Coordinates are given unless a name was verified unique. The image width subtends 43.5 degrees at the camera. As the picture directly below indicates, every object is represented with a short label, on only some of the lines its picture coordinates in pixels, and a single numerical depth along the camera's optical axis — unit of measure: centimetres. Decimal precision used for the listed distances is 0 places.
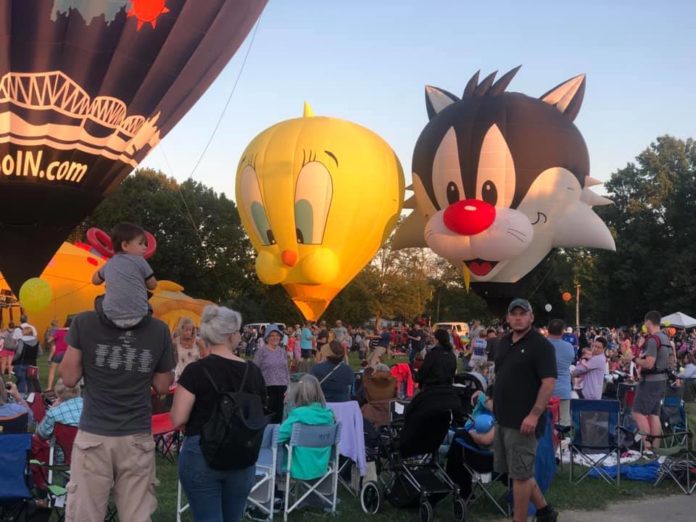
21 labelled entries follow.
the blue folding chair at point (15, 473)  488
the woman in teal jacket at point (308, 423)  604
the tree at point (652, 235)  4138
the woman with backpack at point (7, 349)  1433
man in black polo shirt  517
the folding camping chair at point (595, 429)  743
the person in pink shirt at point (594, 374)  952
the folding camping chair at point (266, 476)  580
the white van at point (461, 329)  3612
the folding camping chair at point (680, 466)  724
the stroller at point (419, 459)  591
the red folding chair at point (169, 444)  787
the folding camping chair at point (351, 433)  643
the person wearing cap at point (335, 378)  782
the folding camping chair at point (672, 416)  904
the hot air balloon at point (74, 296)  2553
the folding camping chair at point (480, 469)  596
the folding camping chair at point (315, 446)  599
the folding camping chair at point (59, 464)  512
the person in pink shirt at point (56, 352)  1264
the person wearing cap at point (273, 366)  875
